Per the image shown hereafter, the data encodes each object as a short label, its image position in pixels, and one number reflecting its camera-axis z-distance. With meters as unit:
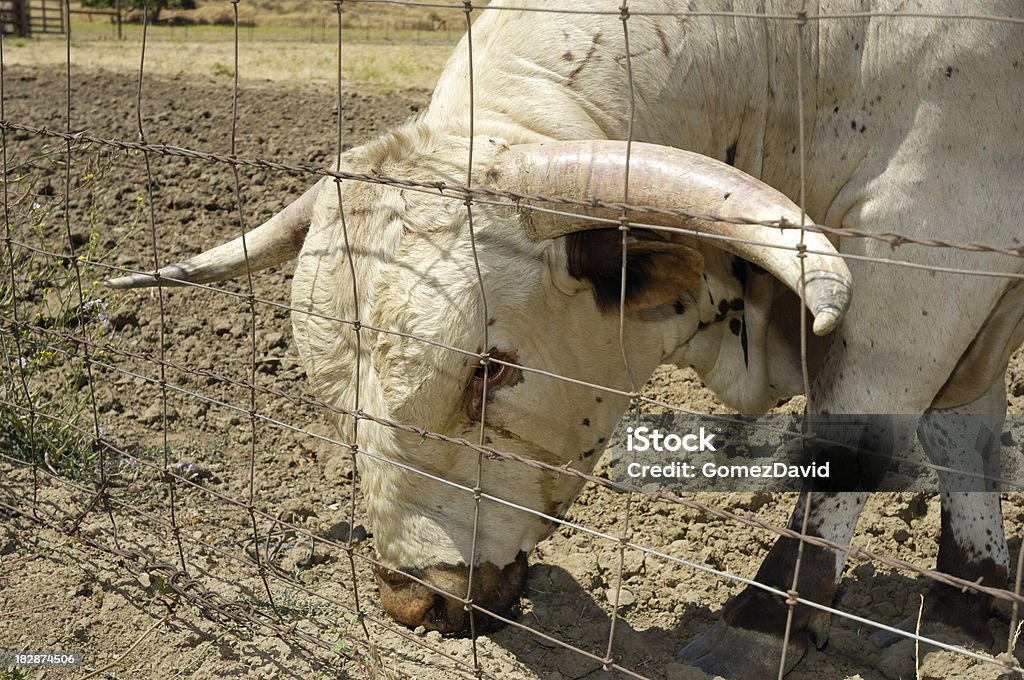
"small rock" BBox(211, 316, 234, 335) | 5.50
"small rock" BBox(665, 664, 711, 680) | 3.03
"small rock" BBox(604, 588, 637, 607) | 3.68
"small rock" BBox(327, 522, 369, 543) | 4.02
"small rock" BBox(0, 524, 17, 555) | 3.54
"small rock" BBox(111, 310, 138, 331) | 5.56
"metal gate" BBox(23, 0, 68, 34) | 28.17
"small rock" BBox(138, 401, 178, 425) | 4.84
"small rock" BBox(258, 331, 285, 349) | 5.36
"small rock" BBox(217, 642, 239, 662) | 3.02
